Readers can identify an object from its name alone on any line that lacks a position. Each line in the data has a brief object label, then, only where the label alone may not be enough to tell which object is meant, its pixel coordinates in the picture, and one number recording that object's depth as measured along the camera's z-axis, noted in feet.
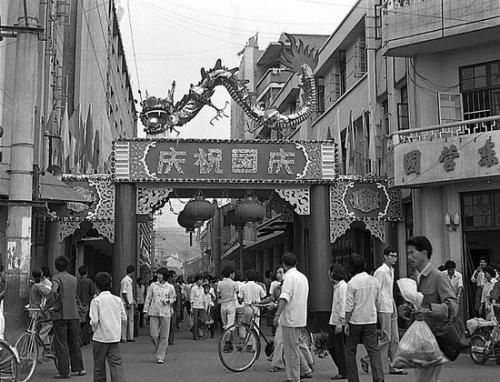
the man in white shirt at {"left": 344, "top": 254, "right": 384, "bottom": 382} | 31.30
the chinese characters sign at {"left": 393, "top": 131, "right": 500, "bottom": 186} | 52.01
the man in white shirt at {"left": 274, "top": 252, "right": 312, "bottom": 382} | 33.29
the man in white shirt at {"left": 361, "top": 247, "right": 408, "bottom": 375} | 36.81
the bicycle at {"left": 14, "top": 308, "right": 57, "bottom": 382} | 34.55
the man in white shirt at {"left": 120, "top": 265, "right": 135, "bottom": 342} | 53.01
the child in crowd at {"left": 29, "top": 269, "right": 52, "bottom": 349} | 38.52
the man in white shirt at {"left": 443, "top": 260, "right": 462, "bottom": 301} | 47.06
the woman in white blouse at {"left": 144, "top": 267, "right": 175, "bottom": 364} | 44.68
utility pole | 36.83
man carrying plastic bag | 20.93
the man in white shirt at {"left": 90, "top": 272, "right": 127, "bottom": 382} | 29.84
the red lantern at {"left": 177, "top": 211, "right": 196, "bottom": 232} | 62.43
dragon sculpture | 62.39
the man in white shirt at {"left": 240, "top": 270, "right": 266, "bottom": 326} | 47.85
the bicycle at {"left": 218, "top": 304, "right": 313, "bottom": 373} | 39.24
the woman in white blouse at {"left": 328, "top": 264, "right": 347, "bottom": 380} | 35.09
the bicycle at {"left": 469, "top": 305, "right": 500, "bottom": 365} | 41.19
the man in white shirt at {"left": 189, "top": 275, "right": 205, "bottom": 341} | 62.69
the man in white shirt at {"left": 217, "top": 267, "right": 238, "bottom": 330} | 54.19
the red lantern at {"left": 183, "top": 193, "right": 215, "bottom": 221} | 60.49
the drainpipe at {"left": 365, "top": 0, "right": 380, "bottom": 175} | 71.77
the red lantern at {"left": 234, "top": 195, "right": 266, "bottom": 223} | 60.59
